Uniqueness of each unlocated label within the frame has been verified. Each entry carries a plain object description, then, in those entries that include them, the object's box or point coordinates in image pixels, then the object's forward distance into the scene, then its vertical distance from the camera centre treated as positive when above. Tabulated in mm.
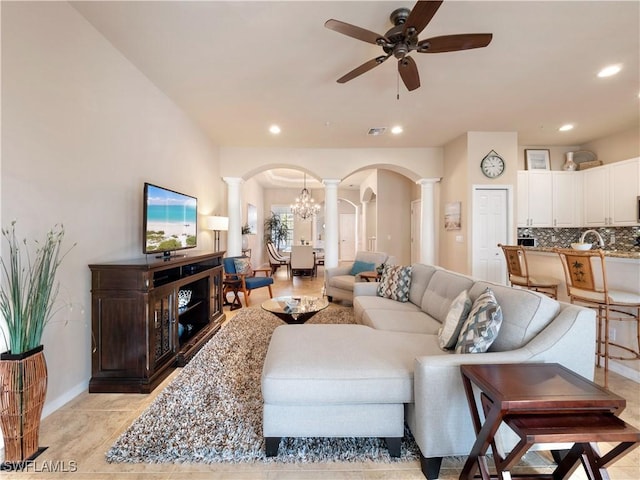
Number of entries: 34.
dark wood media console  2195 -677
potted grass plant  1447 -645
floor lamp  4574 +281
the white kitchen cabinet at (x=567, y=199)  5082 +701
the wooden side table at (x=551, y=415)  1000 -691
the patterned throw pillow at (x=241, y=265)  4625 -412
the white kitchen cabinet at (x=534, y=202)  5109 +652
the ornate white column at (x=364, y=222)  9641 +599
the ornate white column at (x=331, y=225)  5672 +291
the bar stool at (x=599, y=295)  2330 -496
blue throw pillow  4816 -488
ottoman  1498 -858
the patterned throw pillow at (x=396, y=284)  3258 -541
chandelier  8914 +1106
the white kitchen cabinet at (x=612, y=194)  4324 +717
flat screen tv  2604 +212
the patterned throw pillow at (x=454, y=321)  1818 -549
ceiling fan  1886 +1456
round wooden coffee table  2844 -718
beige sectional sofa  1395 -744
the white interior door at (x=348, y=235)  12094 +180
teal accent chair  4629 -648
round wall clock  4727 +1233
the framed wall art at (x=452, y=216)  5039 +419
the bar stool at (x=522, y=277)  3131 -466
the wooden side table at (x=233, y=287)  4672 -793
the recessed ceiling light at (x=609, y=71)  2895 +1756
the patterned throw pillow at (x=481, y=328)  1569 -517
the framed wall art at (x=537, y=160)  5363 +1492
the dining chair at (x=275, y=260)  8523 -632
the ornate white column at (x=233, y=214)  5508 +513
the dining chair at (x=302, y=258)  7586 -504
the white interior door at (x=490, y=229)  4773 +156
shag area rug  1564 -1179
